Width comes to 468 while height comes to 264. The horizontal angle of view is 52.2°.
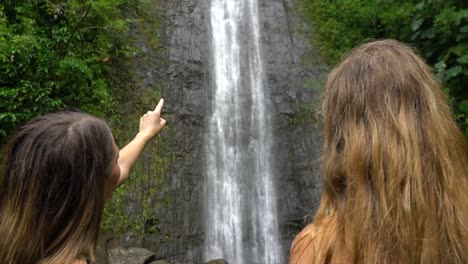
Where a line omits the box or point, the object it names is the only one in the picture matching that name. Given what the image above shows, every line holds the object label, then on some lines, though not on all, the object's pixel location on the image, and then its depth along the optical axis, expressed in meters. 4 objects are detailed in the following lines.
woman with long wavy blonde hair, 1.39
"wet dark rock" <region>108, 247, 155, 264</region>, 7.56
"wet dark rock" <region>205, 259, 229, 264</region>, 8.38
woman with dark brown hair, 1.49
